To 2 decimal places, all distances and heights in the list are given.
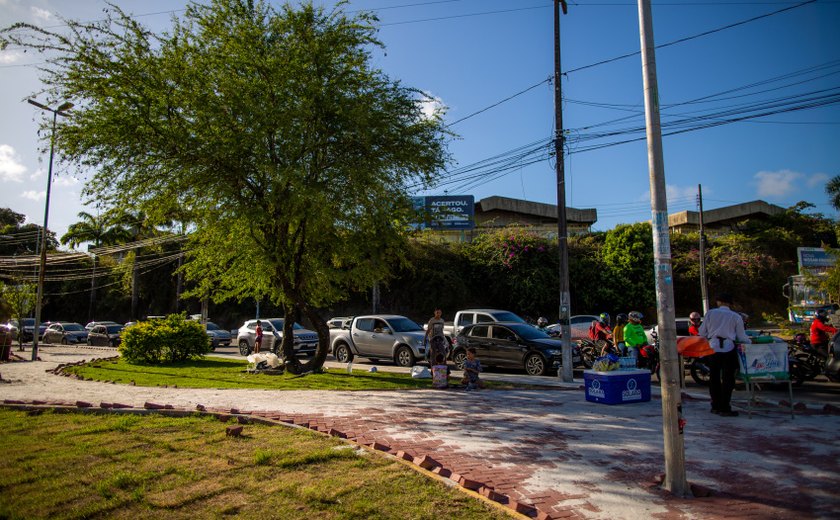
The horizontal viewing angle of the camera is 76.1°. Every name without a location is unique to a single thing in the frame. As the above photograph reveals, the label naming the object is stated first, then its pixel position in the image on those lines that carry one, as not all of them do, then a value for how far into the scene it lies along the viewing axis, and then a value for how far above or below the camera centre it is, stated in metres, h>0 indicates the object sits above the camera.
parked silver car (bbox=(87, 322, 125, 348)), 33.97 -0.88
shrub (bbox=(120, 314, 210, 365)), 19.48 -0.75
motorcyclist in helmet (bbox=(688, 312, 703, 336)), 13.50 -0.04
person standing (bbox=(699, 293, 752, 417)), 8.31 -0.52
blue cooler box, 9.35 -1.15
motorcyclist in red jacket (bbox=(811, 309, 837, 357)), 13.43 -0.34
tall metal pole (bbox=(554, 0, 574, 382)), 13.22 +2.09
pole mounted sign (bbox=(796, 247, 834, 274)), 30.02 +3.60
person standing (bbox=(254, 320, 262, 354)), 21.25 -0.75
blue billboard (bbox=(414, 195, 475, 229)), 14.91 +3.03
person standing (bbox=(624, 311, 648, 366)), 13.15 -0.34
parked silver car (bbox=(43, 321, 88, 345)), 37.97 -0.86
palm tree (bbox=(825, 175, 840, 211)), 36.62 +9.03
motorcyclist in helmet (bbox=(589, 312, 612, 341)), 15.29 -0.25
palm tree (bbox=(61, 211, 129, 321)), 46.97 +7.64
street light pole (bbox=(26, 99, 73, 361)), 23.14 +1.92
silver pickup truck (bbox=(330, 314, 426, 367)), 18.25 -0.66
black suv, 15.38 -0.76
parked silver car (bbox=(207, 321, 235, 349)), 32.07 -0.92
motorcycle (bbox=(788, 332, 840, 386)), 12.03 -0.94
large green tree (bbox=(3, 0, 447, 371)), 12.55 +4.54
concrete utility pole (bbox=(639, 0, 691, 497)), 4.76 +0.30
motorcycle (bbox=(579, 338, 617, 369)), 16.89 -0.94
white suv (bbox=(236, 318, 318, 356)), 21.84 -0.69
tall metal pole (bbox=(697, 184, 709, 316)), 28.39 +2.52
